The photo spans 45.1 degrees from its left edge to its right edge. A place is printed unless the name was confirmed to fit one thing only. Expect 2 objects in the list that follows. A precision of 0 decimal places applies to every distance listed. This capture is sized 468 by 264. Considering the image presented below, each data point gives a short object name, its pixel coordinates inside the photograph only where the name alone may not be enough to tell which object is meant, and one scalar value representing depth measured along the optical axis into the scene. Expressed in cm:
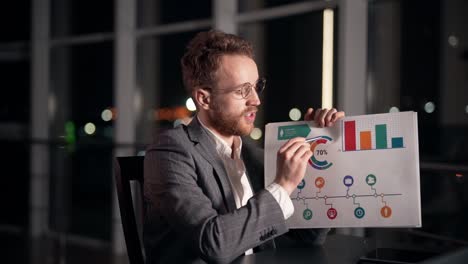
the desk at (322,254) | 129
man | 123
